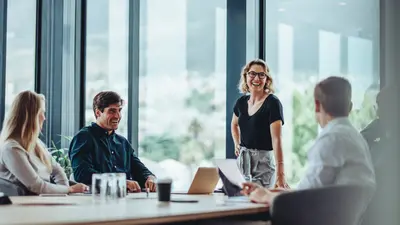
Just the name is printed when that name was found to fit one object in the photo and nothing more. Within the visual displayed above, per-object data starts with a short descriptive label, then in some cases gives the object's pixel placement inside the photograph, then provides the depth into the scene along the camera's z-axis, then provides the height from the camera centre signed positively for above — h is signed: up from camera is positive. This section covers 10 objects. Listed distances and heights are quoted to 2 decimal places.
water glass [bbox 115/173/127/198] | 3.27 -0.35
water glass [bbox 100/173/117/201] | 3.23 -0.35
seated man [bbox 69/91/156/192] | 4.36 -0.23
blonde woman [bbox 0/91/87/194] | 3.79 -0.21
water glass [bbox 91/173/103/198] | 3.24 -0.33
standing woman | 4.74 -0.17
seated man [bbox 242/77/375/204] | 2.87 -0.15
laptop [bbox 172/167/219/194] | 3.88 -0.39
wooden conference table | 2.26 -0.39
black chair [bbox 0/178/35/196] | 3.82 -0.42
